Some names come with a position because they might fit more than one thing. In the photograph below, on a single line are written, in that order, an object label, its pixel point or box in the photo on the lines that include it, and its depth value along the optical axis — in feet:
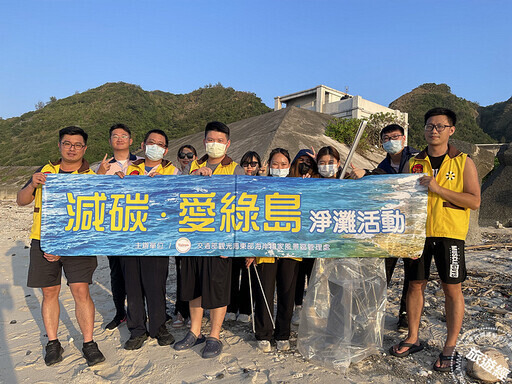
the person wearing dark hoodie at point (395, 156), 11.03
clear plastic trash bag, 9.13
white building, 58.13
